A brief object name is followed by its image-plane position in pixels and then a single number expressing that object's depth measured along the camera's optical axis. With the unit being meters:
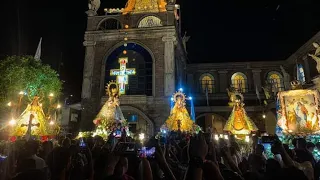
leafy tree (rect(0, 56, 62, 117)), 22.50
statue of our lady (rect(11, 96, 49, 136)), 15.52
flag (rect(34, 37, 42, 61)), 28.06
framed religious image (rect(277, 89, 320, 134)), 15.13
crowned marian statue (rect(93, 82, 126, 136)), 18.52
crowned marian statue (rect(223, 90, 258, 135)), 17.12
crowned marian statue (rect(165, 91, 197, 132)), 20.12
